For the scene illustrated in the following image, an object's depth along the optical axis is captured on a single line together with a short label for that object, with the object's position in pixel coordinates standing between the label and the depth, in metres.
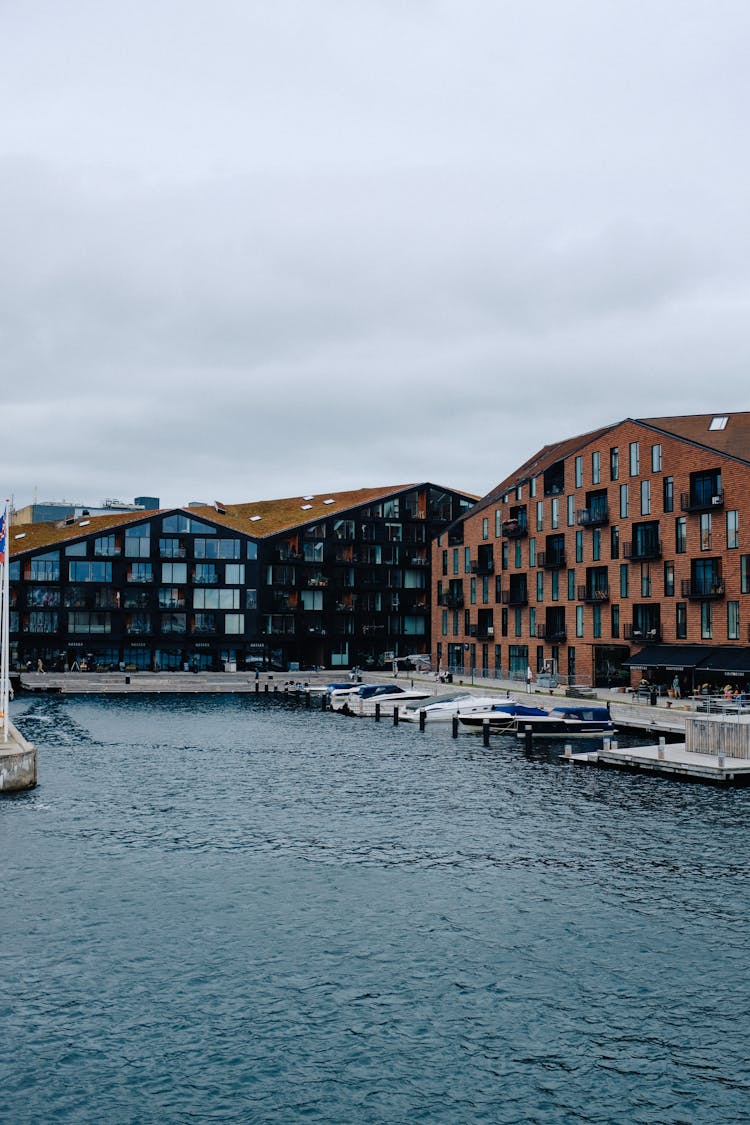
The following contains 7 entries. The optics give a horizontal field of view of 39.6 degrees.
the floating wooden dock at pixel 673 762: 50.03
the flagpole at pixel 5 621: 49.31
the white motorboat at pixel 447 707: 75.38
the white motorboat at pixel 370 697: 89.31
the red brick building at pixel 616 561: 81.44
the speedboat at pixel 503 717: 72.12
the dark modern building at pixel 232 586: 126.69
